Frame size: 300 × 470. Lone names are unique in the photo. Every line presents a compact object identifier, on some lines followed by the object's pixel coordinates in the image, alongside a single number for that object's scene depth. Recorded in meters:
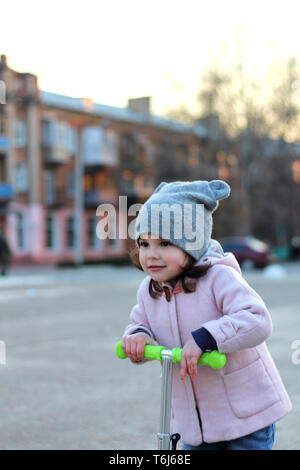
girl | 2.51
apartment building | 39.53
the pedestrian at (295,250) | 43.53
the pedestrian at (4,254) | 25.14
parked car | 32.19
